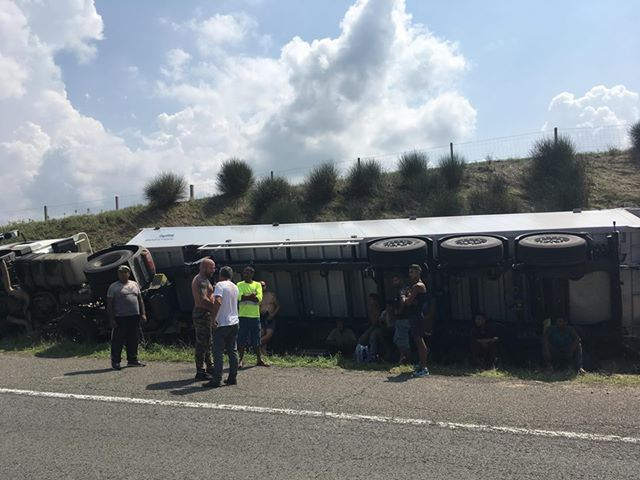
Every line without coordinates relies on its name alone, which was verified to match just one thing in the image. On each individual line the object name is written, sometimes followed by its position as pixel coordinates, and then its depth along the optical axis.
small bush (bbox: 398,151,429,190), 22.97
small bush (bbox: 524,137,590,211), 19.80
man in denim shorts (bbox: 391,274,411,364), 7.92
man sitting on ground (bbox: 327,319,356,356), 9.52
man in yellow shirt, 8.03
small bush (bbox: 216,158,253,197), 25.06
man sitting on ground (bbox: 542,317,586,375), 7.89
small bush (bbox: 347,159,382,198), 23.22
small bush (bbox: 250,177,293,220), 23.34
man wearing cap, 8.19
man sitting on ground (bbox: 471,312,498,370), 8.29
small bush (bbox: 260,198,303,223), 21.42
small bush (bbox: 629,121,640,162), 23.66
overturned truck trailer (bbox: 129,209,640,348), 8.55
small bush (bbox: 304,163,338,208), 23.38
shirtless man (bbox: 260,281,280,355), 9.55
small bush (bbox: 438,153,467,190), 22.52
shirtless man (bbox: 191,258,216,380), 7.14
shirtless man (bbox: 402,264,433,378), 7.64
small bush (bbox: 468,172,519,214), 20.36
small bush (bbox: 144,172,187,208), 24.39
